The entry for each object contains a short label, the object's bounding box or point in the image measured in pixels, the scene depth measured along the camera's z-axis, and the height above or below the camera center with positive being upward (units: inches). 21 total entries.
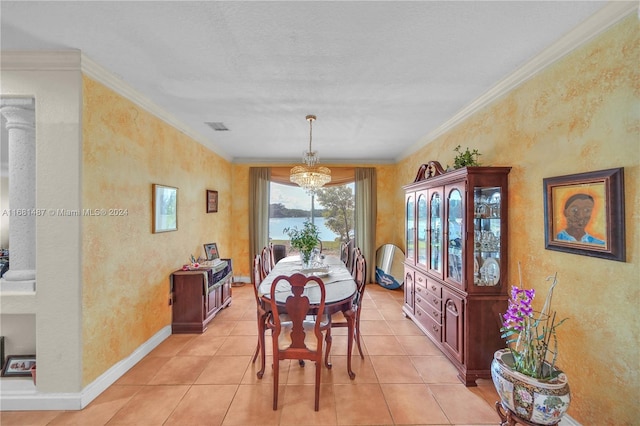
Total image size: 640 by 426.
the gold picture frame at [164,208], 114.9 +4.3
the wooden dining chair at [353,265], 115.6 -26.2
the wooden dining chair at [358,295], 104.0 -32.2
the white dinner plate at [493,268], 92.5 -19.2
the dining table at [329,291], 90.0 -28.3
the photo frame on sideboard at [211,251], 161.2 -21.8
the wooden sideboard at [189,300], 127.9 -41.8
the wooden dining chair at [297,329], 76.7 -35.3
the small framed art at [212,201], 172.6 +11.1
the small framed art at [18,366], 83.0 -48.0
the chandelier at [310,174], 141.1 +24.0
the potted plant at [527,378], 55.6 -37.7
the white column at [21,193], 81.4 +8.0
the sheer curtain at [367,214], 218.4 +2.2
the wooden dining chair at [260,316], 92.4 -36.0
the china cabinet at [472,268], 91.0 -19.7
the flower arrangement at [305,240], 122.0 -11.1
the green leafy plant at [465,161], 99.6 +22.0
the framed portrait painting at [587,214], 56.8 +0.5
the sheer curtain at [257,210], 218.2 +6.0
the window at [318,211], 233.3 +5.1
